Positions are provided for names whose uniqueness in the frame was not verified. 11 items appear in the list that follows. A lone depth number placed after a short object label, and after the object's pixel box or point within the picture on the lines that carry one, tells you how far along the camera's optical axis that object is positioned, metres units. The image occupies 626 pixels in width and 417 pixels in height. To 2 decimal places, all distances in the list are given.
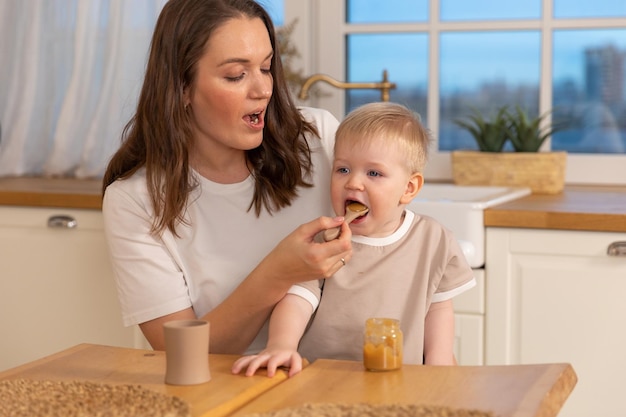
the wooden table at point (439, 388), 1.17
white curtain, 3.13
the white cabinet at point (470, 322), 2.40
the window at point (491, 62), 3.00
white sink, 2.35
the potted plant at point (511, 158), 2.77
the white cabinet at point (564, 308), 2.30
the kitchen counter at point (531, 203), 2.28
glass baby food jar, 1.33
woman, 1.77
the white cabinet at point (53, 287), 2.70
